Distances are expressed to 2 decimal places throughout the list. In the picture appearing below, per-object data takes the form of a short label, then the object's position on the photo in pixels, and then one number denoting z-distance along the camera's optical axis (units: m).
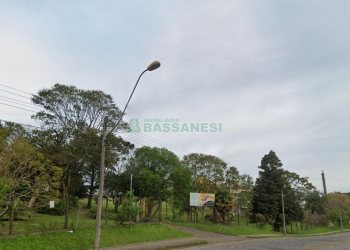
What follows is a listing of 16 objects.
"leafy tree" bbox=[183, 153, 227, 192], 48.34
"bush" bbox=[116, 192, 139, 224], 25.53
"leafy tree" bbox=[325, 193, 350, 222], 79.06
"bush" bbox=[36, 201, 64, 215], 32.99
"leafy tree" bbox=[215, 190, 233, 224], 44.78
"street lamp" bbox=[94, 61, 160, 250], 13.82
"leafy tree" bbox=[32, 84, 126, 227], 35.06
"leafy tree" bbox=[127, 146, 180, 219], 40.09
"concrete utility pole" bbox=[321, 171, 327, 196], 101.22
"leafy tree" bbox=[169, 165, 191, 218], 41.50
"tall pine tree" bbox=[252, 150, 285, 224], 53.66
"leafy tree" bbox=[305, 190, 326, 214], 75.19
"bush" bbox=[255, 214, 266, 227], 51.34
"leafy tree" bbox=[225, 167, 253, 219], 50.19
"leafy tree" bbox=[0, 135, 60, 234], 18.09
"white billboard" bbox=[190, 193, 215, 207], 41.62
